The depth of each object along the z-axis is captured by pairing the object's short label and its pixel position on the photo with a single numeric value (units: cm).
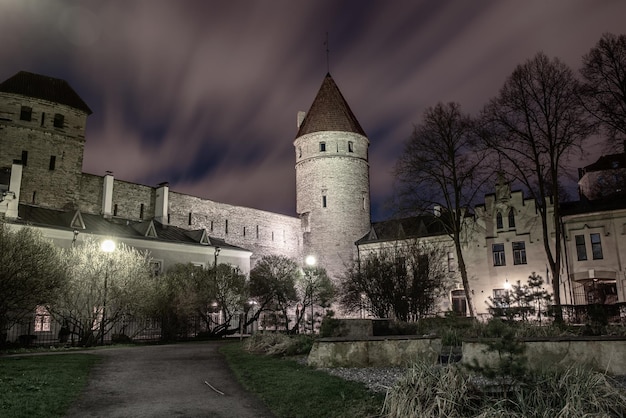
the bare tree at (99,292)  2189
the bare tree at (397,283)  2648
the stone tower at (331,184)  4672
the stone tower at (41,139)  3750
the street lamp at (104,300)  1963
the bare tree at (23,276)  1855
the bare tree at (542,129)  2419
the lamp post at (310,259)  2535
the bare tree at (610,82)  2183
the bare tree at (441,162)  2934
